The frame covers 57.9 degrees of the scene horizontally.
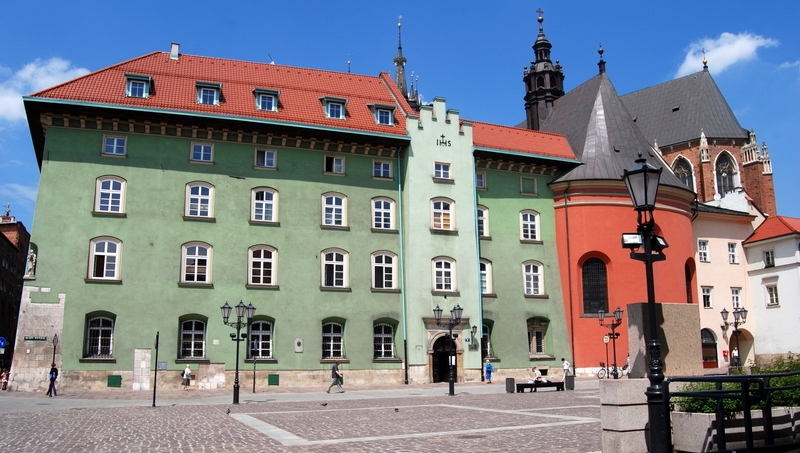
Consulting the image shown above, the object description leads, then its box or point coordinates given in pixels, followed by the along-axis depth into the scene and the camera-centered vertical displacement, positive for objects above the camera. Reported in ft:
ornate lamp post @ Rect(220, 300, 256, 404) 87.45 +5.11
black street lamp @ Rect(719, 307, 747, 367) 118.42 +5.84
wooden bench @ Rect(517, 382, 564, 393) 95.96 -4.59
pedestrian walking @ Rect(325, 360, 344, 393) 99.03 -3.30
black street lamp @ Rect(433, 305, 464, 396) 100.32 +5.12
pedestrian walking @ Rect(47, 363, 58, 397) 92.94 -3.00
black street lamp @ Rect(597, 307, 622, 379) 111.75 +4.96
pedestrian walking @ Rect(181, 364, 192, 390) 104.40 -3.11
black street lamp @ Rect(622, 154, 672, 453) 29.55 +4.22
